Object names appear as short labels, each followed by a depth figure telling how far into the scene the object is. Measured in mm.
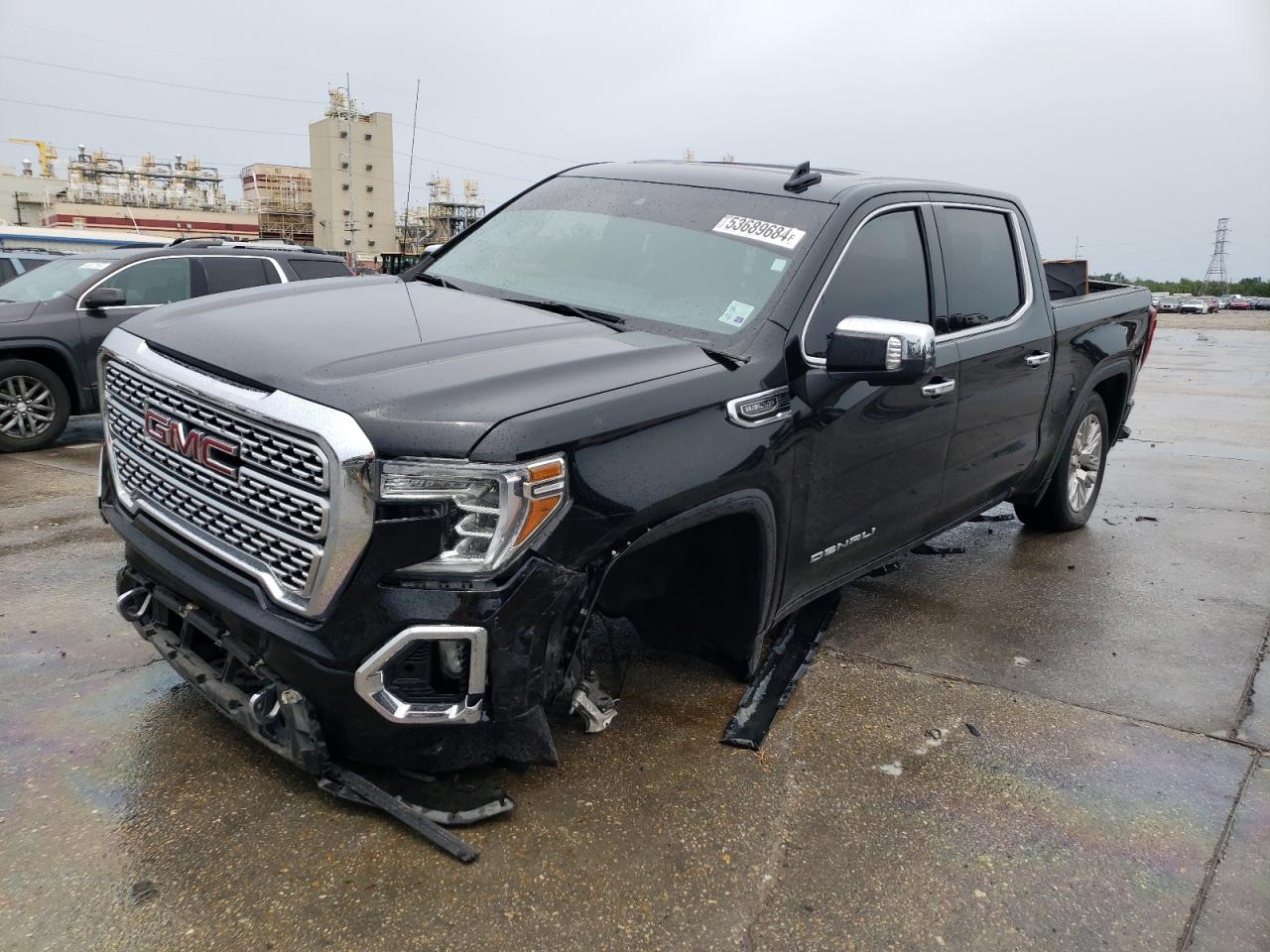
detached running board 3207
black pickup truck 2215
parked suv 7453
